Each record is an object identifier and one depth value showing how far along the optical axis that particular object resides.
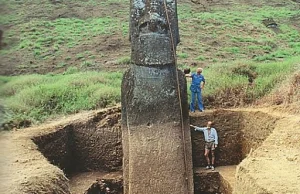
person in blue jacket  10.54
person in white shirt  10.27
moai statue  8.97
